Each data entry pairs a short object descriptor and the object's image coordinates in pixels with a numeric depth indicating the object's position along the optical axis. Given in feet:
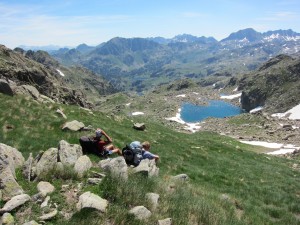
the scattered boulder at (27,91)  76.86
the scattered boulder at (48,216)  23.12
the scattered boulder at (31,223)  21.97
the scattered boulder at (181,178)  42.24
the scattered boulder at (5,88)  71.23
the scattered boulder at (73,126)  56.75
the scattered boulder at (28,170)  30.37
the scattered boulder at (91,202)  24.25
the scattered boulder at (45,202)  24.68
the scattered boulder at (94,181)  29.59
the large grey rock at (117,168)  29.64
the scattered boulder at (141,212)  24.94
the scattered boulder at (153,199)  27.49
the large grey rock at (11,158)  29.08
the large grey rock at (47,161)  30.72
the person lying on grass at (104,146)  47.71
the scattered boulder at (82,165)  31.58
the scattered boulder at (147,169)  34.26
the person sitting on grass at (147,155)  48.06
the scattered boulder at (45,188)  26.53
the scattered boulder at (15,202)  23.60
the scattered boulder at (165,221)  25.13
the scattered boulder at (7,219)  22.45
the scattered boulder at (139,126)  82.83
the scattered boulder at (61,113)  66.72
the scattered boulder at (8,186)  25.78
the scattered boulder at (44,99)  81.45
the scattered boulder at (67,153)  34.13
